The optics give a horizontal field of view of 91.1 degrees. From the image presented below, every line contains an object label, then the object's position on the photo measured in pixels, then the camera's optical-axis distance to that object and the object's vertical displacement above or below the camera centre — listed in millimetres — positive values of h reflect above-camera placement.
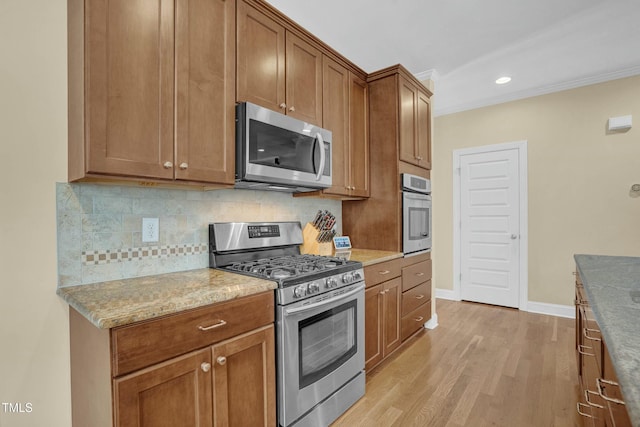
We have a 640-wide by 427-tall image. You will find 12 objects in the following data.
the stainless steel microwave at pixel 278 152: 1749 +388
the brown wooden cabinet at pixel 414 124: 2846 +868
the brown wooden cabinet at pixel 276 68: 1809 +943
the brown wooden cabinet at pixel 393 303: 2307 -759
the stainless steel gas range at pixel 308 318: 1580 -592
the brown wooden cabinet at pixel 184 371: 1065 -611
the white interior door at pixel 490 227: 4004 -193
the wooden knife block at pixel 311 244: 2570 -249
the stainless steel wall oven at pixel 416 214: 2787 -11
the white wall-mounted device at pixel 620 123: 3307 +946
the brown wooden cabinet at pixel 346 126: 2477 +734
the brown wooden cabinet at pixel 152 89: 1284 +576
